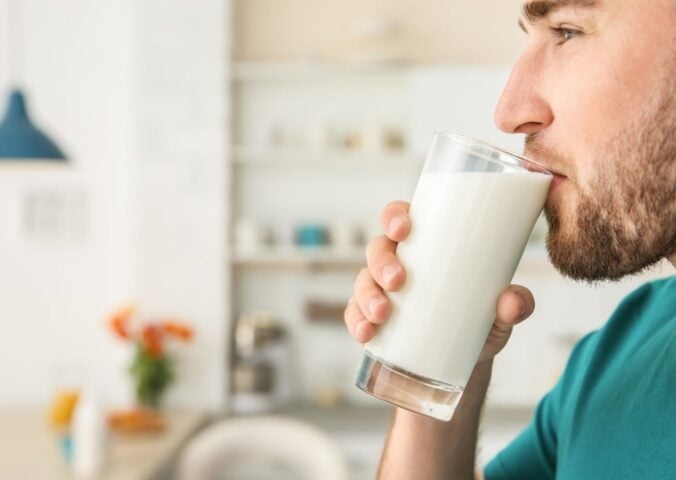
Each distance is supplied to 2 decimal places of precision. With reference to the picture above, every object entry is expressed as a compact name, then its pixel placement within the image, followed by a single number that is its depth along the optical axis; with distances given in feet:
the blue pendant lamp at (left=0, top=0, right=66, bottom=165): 7.71
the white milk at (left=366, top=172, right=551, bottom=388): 2.55
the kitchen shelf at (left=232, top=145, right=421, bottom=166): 11.81
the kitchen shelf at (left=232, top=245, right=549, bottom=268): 11.82
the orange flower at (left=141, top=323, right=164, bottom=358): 11.12
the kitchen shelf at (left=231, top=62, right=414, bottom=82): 11.87
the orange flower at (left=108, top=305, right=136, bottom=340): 10.96
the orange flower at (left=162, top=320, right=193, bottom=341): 11.09
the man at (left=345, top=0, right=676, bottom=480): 2.43
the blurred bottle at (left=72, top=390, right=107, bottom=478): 7.82
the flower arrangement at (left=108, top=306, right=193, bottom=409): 11.07
